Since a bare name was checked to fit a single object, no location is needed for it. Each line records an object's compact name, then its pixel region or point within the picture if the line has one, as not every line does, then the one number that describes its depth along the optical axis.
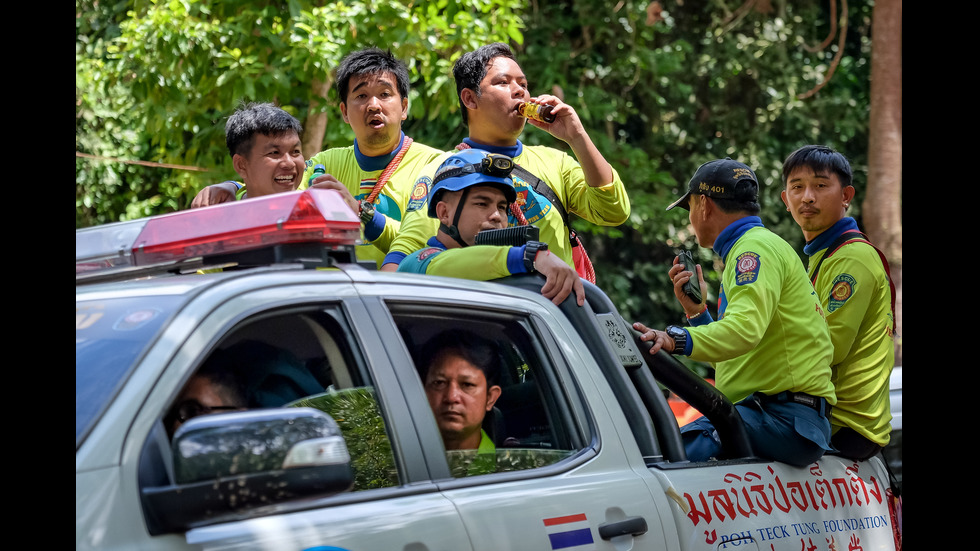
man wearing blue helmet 7.35
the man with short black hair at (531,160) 8.62
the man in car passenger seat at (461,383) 5.43
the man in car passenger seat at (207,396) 4.39
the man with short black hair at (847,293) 8.00
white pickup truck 3.95
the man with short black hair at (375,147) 9.34
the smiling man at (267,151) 8.61
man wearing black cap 7.08
